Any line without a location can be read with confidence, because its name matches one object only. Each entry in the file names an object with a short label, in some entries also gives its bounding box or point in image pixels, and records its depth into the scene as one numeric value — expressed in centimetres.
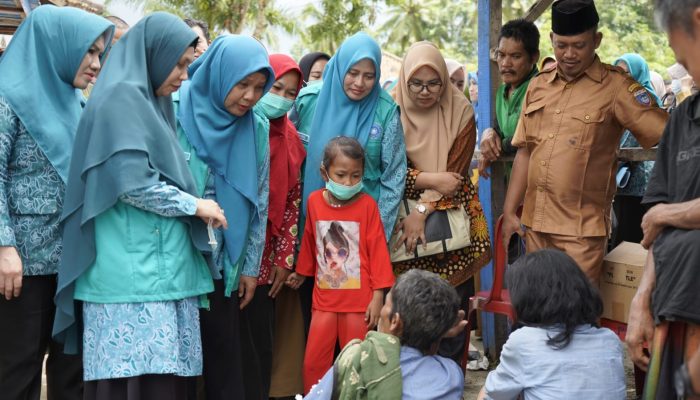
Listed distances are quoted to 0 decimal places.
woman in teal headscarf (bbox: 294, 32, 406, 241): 423
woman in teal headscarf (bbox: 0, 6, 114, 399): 334
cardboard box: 390
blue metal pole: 520
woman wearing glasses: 430
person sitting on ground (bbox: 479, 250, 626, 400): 278
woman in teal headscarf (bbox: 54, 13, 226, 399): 302
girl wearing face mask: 407
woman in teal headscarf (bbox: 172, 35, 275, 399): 367
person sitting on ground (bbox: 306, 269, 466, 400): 284
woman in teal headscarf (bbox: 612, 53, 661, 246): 574
